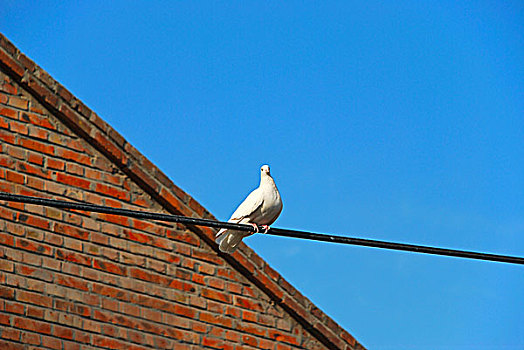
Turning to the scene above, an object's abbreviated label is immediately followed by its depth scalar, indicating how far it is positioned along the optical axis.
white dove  13.23
